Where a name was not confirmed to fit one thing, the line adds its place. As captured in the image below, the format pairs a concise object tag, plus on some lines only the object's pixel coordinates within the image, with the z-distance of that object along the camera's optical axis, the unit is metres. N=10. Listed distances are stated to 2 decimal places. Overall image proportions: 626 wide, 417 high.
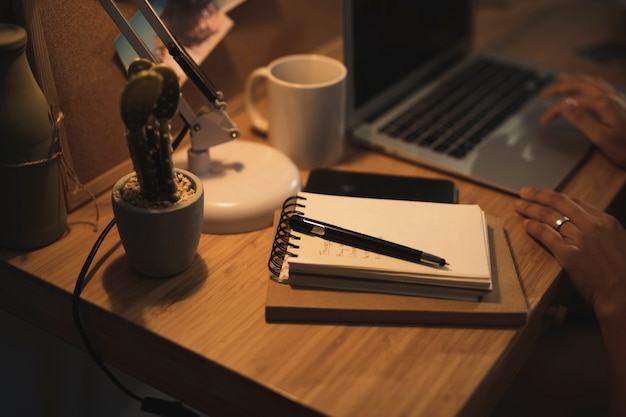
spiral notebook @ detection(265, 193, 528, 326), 0.73
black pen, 0.76
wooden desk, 0.66
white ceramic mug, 0.97
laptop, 1.03
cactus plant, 0.64
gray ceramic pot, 0.73
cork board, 0.83
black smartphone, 0.93
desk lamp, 0.85
